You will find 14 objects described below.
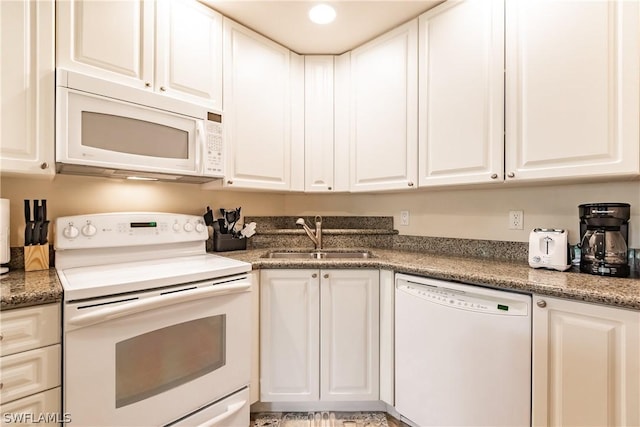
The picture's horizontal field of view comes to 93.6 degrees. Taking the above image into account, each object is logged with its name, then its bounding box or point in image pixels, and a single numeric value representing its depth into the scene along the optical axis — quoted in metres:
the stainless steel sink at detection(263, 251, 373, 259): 2.14
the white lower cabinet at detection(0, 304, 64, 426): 0.96
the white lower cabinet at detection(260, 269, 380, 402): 1.70
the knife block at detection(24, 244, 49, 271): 1.36
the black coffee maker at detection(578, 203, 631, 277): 1.27
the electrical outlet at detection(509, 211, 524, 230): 1.70
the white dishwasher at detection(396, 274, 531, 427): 1.22
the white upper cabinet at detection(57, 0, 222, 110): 1.32
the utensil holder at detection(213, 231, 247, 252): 2.02
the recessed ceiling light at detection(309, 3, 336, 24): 1.72
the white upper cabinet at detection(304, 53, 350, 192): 2.17
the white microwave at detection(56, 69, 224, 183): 1.27
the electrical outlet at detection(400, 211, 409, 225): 2.23
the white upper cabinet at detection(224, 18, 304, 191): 1.86
